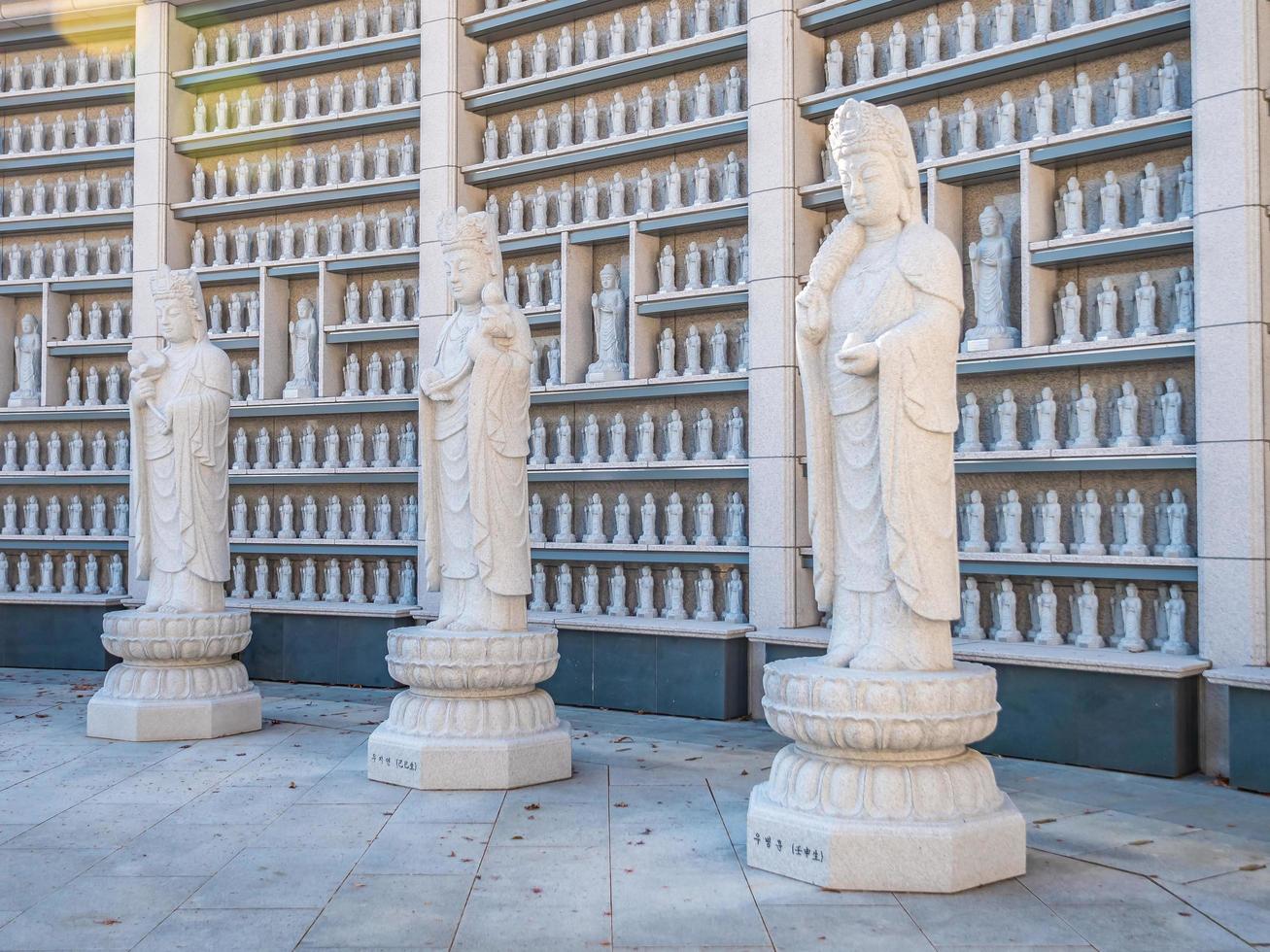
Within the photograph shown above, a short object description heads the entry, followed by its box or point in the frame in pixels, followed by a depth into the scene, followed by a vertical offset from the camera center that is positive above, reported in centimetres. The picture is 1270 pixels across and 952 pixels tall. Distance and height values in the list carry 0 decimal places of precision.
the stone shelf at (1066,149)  795 +229
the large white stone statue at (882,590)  510 -43
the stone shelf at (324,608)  1095 -107
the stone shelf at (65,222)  1269 +276
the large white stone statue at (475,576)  704 -51
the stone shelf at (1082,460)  778 +19
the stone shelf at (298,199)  1172 +282
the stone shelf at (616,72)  1010 +357
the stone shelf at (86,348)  1265 +144
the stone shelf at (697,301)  994 +154
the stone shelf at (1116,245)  784 +160
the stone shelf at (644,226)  1000 +221
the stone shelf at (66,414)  1251 +76
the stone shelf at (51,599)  1191 -107
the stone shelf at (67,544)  1235 -55
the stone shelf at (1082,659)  734 -103
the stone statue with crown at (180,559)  858 -49
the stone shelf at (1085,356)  777 +88
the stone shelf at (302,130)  1174 +349
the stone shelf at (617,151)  1008 +289
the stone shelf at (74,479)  1248 +10
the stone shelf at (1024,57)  800 +298
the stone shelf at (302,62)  1174 +416
